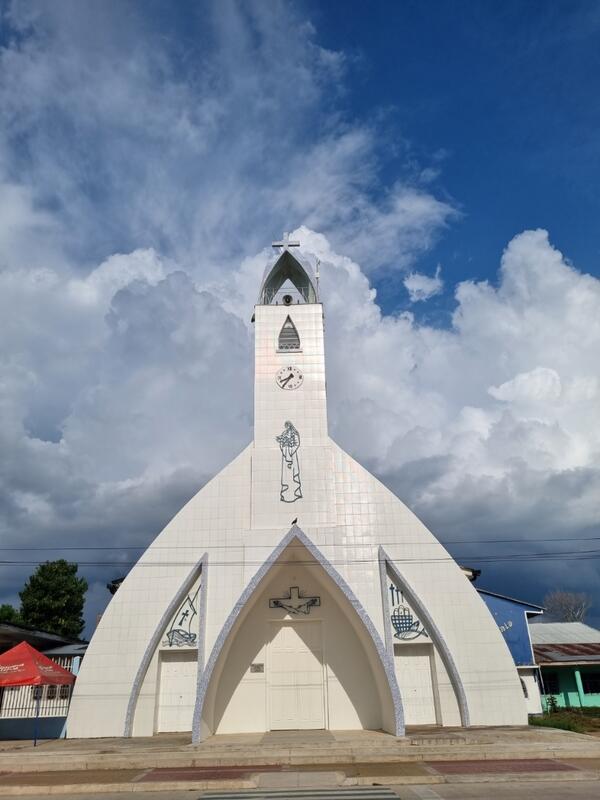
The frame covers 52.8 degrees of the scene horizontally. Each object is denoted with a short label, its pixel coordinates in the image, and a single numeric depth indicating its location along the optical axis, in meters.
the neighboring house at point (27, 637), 17.67
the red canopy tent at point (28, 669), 15.48
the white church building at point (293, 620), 16.94
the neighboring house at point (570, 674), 24.38
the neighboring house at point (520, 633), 22.06
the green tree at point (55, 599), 34.84
